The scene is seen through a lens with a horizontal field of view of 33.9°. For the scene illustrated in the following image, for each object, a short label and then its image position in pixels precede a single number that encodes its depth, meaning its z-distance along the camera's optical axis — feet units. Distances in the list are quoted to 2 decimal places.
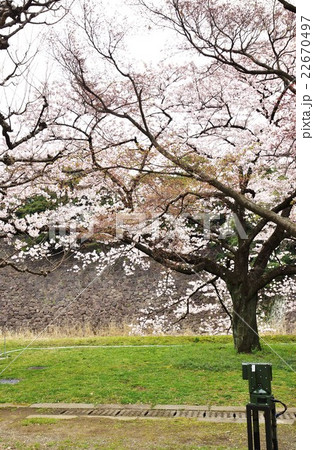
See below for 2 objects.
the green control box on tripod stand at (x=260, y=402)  10.49
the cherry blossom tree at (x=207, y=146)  22.62
